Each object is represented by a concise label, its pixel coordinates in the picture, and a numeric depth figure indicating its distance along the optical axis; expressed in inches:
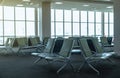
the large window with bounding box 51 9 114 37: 537.2
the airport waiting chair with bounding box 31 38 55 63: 220.7
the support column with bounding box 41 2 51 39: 398.3
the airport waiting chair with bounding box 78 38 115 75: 182.6
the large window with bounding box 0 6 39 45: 489.1
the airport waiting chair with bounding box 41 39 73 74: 187.0
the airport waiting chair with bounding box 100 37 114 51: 306.4
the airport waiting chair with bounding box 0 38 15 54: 348.6
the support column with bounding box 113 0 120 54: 283.9
